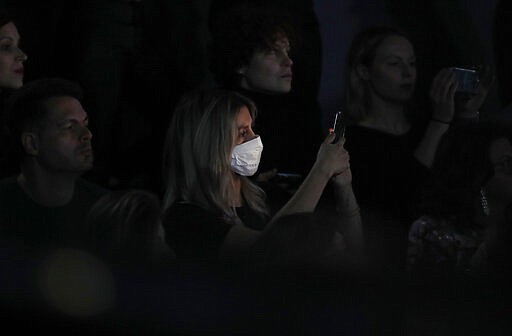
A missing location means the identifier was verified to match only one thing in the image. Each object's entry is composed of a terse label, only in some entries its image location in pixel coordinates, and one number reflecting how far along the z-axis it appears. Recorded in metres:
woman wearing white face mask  8.69
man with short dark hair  9.21
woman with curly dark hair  9.02
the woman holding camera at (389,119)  9.10
